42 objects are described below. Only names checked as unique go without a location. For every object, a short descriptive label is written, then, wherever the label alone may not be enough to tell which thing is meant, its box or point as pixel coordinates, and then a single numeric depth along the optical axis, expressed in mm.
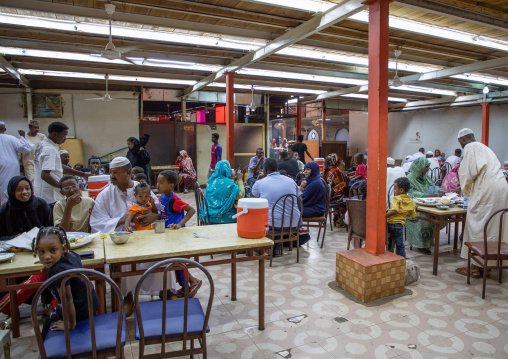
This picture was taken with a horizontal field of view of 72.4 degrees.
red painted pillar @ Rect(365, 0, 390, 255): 3387
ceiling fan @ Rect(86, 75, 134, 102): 8941
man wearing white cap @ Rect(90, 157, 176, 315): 3249
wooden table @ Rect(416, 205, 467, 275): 3932
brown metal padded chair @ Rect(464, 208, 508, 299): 3326
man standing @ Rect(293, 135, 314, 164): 8166
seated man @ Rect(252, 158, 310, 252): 4375
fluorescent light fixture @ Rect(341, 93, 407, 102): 12732
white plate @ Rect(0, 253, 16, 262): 2164
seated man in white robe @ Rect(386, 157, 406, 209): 5238
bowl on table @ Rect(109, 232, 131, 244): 2521
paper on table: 2375
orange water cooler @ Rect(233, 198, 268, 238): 2686
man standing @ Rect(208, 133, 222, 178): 9477
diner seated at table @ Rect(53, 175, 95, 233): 2967
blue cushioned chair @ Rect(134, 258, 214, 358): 1872
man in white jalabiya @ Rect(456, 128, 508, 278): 3883
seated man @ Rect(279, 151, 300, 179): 6578
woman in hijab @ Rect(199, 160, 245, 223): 4516
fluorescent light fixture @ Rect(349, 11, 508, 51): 4734
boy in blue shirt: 3311
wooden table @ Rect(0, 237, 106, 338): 2090
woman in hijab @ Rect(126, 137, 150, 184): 6008
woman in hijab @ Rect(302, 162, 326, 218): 4977
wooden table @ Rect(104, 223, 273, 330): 2342
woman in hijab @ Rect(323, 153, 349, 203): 6234
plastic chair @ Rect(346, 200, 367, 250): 4027
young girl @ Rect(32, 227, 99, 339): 1875
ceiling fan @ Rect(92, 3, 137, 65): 4614
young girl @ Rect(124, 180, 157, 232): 3104
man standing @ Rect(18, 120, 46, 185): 5801
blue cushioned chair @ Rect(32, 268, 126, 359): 1697
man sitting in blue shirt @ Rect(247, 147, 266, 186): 7599
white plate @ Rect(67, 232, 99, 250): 2437
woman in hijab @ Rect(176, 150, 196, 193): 10086
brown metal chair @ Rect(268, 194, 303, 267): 4328
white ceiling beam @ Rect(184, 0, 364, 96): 4078
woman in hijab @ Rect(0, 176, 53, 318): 2891
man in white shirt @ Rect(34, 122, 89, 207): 3980
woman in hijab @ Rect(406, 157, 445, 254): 4746
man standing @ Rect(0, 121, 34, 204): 4473
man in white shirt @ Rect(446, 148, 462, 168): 9625
